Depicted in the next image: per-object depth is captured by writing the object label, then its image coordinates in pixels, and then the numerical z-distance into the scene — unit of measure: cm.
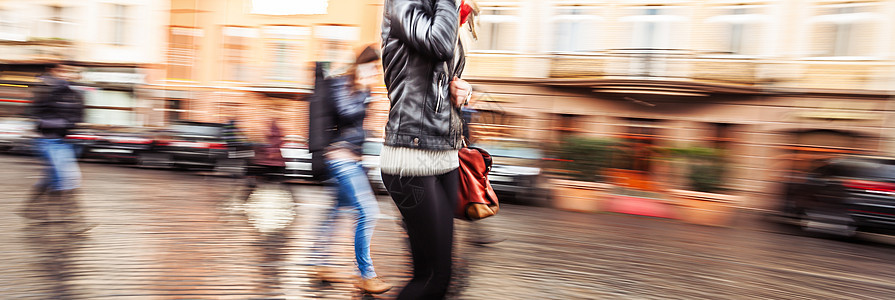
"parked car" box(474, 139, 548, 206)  1470
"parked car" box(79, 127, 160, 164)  1975
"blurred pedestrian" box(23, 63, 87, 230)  827
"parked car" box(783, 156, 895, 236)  1114
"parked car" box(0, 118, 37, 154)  2189
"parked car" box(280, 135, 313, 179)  1589
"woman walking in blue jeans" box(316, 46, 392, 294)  507
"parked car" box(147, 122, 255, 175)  1819
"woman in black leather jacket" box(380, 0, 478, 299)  249
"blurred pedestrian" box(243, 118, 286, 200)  1138
